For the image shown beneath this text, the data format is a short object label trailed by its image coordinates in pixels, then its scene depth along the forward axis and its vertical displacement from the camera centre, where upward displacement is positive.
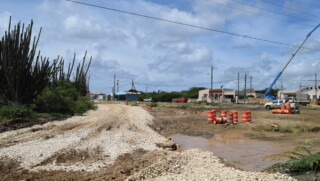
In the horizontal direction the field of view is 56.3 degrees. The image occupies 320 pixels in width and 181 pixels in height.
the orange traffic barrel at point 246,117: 21.38 -1.16
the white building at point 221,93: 95.56 +2.32
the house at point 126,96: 100.00 +0.86
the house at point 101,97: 123.91 +0.45
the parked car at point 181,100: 82.62 -0.10
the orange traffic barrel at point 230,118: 21.06 -1.24
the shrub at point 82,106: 28.55 -0.92
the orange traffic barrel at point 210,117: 22.69 -1.28
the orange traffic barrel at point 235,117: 21.48 -1.17
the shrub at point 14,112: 18.06 -0.98
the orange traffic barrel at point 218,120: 21.86 -1.45
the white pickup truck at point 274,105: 41.05 -0.49
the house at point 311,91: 85.25 +3.31
